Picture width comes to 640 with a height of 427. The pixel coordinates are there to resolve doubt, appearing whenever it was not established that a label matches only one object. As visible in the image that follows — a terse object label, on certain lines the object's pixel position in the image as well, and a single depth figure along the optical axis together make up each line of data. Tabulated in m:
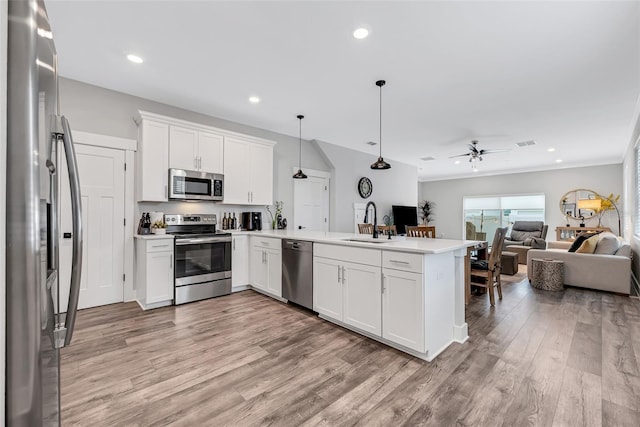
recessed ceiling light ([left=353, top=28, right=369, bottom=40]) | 2.46
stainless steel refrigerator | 0.57
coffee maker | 4.74
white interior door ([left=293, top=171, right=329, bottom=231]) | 5.70
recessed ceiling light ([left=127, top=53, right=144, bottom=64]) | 2.90
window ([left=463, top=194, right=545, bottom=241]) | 8.84
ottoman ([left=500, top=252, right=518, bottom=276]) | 5.54
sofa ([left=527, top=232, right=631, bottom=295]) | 4.22
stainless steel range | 3.67
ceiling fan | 5.87
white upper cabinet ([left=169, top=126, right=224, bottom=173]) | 3.91
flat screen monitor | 7.80
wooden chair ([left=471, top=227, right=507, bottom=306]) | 3.72
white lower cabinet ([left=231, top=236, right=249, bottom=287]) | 4.18
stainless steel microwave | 3.85
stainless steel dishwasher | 3.29
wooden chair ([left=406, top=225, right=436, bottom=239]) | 3.80
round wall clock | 6.90
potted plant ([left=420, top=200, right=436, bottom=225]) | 10.95
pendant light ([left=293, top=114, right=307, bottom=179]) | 4.57
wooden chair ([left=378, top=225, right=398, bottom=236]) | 4.94
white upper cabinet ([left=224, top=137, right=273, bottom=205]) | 4.45
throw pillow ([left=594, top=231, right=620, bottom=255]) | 4.56
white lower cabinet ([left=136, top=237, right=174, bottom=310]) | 3.48
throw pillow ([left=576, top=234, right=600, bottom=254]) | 4.67
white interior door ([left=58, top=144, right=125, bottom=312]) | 3.37
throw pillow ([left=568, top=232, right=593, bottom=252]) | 5.00
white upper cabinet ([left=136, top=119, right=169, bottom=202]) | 3.68
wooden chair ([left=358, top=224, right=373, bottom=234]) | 4.85
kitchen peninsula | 2.31
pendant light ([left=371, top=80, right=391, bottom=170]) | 3.46
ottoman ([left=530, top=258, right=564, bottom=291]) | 4.48
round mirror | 7.79
